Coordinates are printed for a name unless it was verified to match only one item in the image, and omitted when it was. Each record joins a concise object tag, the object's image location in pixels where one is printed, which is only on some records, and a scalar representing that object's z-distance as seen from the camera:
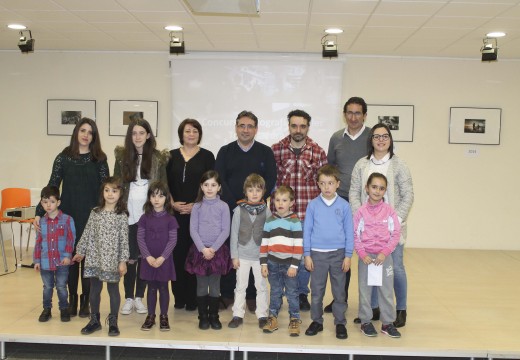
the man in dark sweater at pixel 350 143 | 4.25
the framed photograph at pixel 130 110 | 7.46
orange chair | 6.46
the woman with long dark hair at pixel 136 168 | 3.95
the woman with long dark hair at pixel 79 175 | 3.99
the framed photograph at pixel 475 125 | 7.35
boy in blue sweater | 3.72
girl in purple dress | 3.77
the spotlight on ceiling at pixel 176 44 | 6.28
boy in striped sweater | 3.70
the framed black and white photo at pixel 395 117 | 7.37
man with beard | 4.11
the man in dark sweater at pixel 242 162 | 4.05
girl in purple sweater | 3.80
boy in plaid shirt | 3.86
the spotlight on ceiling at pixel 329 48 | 6.25
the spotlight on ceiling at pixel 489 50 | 6.14
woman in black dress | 4.07
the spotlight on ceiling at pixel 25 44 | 6.19
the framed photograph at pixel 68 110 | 7.47
